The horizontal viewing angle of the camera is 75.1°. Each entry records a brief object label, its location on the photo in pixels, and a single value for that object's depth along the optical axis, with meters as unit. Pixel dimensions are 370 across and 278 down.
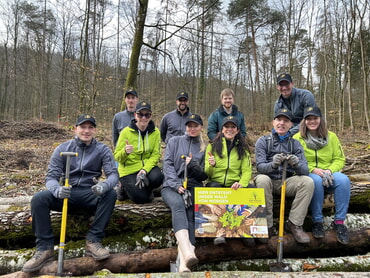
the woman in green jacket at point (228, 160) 3.83
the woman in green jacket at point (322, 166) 3.69
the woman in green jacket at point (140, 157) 4.03
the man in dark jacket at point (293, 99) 4.58
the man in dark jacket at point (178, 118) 4.91
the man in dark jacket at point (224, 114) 4.70
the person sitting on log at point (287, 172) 3.62
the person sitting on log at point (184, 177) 3.20
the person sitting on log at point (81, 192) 3.18
